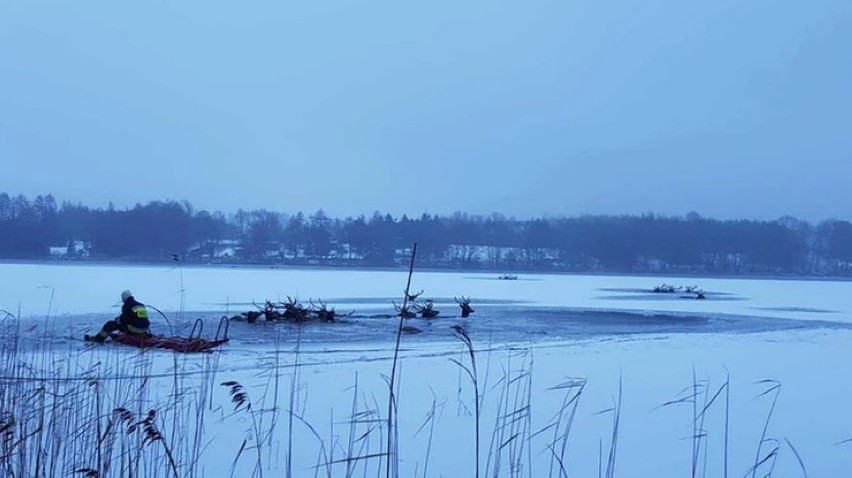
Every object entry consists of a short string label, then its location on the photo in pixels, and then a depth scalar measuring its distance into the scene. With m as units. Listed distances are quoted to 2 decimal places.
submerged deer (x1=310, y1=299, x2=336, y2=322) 18.42
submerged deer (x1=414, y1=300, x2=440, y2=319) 20.28
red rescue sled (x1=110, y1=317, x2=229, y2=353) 8.17
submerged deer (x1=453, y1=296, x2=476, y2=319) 20.22
